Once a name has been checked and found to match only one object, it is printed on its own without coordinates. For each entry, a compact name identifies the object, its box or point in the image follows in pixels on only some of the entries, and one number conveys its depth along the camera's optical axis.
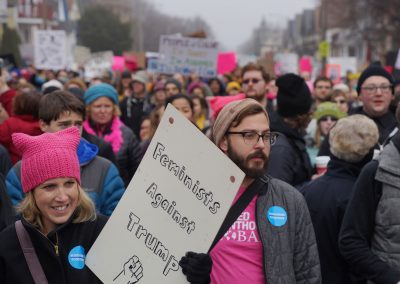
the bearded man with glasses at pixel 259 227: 3.33
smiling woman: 3.07
